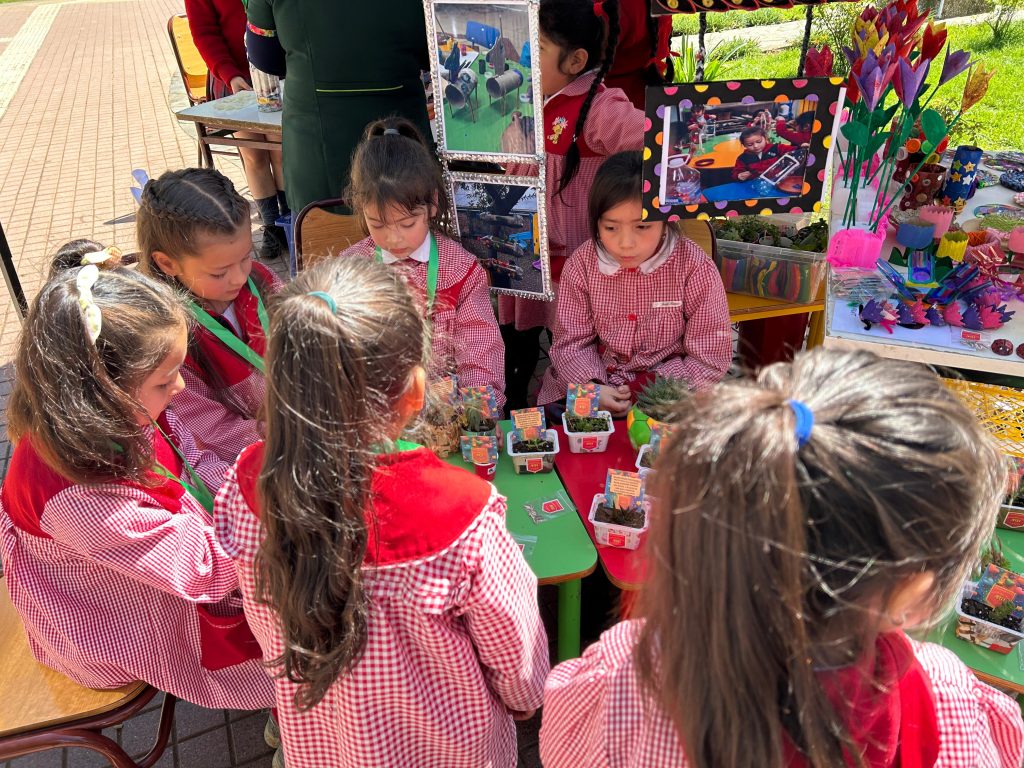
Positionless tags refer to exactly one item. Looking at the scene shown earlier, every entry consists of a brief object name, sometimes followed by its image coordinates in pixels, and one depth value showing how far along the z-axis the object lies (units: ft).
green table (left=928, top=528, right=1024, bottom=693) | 4.58
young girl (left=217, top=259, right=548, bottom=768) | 3.61
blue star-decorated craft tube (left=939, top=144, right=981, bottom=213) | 9.54
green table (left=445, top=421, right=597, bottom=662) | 5.45
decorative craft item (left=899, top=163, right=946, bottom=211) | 9.45
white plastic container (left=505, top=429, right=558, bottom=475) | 6.32
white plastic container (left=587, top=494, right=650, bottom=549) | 5.53
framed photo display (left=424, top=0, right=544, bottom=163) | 6.84
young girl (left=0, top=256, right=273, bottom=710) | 4.52
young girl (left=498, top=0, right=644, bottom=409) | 8.55
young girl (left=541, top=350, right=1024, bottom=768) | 2.51
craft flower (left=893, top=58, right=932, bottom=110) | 7.60
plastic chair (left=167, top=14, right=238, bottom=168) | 19.04
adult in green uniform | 8.68
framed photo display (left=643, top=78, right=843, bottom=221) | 6.72
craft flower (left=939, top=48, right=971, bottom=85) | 7.79
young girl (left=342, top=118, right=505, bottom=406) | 7.49
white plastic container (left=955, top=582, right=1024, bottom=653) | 4.69
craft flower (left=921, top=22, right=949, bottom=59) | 8.24
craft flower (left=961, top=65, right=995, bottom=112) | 8.96
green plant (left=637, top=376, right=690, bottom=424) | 6.55
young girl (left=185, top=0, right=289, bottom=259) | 14.25
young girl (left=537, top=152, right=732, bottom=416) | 7.66
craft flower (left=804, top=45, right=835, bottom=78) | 9.69
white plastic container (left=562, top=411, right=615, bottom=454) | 6.55
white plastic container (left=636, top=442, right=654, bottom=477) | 6.06
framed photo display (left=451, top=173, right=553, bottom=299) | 7.82
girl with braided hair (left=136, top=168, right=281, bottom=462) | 6.91
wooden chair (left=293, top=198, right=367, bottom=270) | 8.87
